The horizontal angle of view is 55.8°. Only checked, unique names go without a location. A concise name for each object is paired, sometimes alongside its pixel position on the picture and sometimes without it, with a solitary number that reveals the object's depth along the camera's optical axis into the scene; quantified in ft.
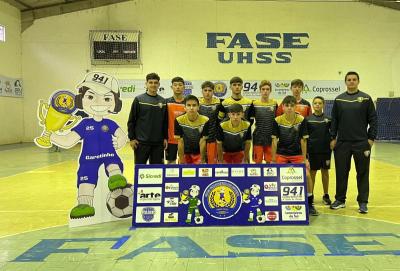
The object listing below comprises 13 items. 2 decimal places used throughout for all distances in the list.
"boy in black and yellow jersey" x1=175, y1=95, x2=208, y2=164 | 17.02
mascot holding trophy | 16.11
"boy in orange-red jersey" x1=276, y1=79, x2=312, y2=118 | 18.57
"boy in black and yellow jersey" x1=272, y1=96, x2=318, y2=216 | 17.11
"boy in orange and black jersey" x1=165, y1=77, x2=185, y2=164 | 18.35
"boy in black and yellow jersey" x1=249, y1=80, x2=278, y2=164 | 18.40
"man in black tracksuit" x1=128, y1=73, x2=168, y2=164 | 17.75
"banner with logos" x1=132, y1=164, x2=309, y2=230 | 15.47
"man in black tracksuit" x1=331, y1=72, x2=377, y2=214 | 17.57
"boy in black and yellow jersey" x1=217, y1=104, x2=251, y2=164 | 17.18
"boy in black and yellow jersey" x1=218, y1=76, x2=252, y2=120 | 18.06
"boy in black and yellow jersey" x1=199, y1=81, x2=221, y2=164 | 18.08
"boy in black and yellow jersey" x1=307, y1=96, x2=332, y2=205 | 19.26
